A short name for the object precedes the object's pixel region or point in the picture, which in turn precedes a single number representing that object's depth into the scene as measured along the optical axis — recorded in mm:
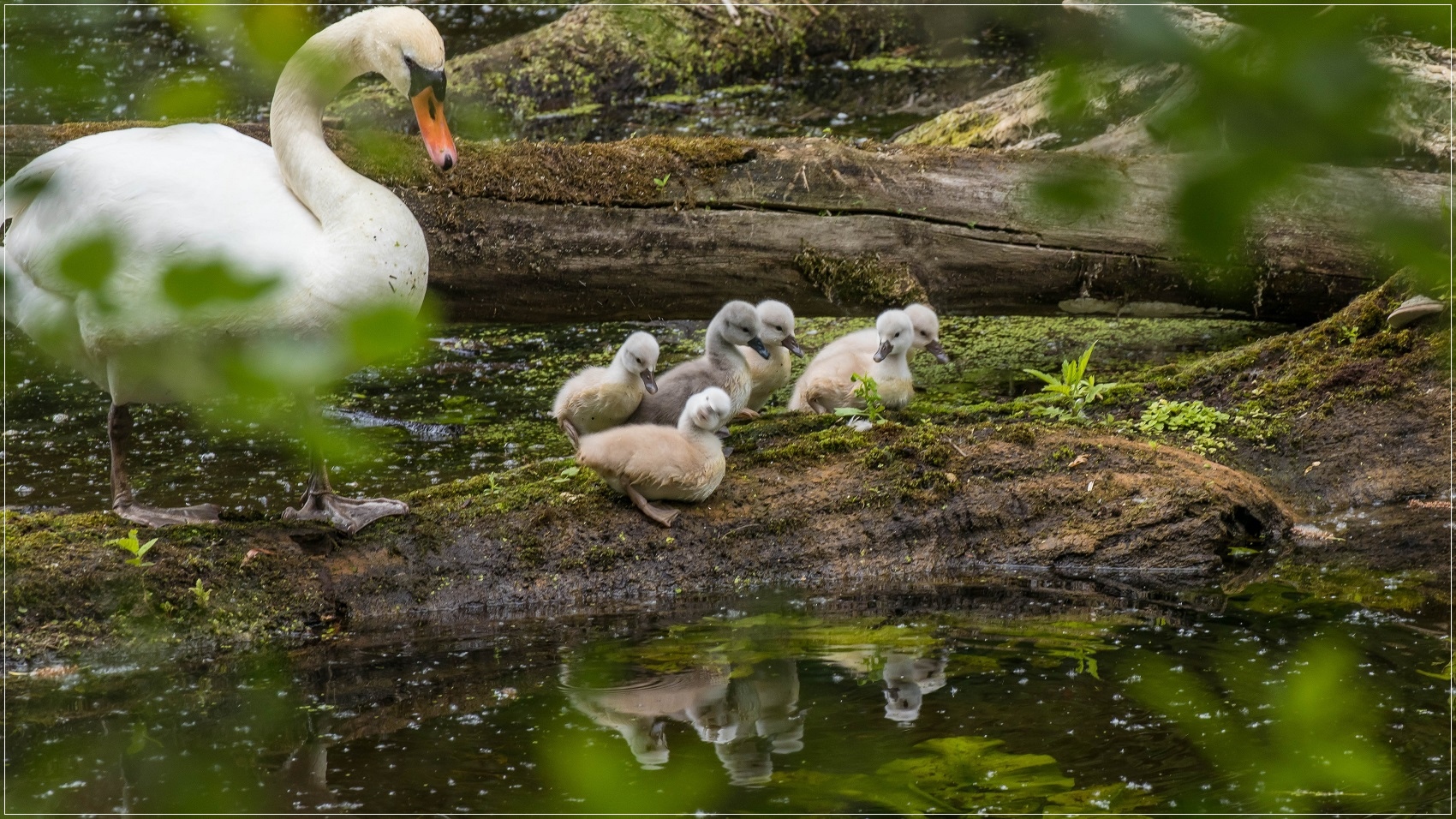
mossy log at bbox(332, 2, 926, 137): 24047
